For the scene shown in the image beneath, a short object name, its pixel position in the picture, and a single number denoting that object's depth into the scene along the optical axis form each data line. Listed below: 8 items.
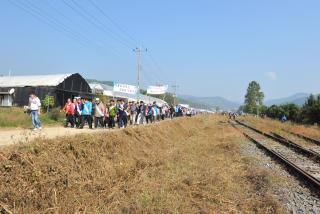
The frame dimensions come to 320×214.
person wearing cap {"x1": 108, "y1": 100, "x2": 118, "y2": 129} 22.12
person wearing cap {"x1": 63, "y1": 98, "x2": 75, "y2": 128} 21.19
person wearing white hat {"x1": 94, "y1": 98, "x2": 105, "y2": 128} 21.86
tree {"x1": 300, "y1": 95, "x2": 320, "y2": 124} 63.53
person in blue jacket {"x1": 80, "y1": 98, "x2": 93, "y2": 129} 20.98
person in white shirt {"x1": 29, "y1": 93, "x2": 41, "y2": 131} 17.24
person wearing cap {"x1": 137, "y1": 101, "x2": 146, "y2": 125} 26.61
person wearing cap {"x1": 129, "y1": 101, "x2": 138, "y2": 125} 26.17
